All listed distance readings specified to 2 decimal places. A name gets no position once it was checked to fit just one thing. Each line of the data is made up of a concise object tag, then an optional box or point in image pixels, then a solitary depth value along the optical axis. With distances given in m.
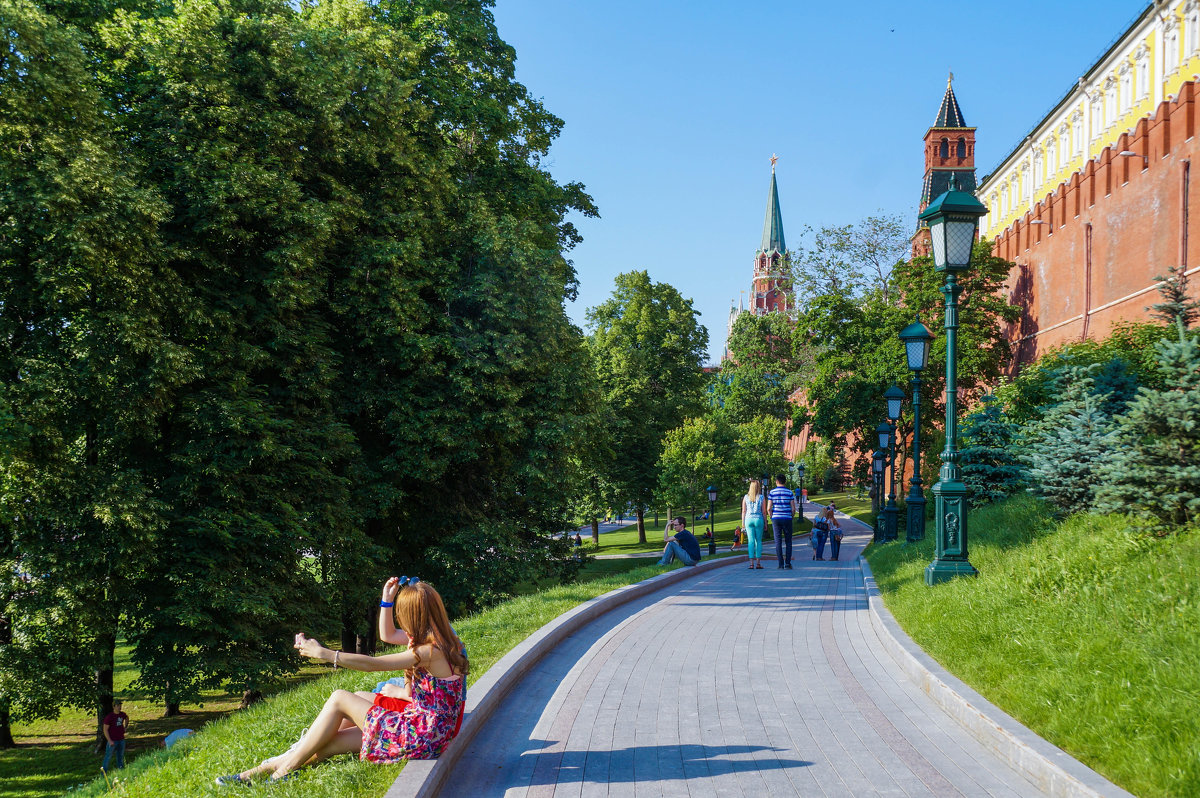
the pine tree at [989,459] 16.27
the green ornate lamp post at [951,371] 9.80
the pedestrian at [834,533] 21.94
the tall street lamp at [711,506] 31.74
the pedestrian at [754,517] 15.33
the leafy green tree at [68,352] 11.91
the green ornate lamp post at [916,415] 16.64
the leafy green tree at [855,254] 49.97
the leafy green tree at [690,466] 42.94
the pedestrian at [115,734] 13.93
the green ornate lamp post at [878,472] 29.53
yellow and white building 34.47
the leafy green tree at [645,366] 42.31
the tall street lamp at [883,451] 24.38
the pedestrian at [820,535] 22.03
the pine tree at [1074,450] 10.41
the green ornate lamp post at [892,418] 21.88
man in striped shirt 16.09
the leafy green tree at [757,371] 65.19
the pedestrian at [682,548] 18.09
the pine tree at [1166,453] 7.85
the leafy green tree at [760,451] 45.72
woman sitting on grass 4.98
